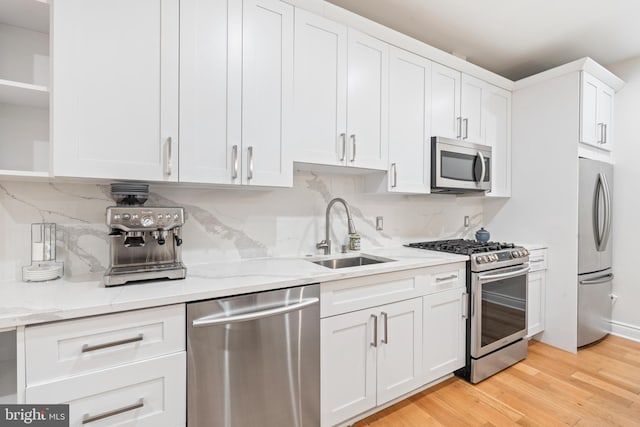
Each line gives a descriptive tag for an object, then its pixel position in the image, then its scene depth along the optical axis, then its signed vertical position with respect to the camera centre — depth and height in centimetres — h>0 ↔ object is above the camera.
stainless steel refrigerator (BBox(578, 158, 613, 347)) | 262 -30
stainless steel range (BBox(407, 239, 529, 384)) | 215 -71
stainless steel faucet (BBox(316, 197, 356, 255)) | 219 -17
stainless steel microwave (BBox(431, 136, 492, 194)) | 240 +39
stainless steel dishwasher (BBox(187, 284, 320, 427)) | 122 -66
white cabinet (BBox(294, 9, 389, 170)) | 180 +75
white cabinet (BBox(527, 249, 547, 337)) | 267 -71
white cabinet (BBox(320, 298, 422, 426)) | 157 -83
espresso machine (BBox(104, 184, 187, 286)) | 128 -14
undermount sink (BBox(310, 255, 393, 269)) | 208 -36
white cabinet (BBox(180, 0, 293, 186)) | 147 +63
